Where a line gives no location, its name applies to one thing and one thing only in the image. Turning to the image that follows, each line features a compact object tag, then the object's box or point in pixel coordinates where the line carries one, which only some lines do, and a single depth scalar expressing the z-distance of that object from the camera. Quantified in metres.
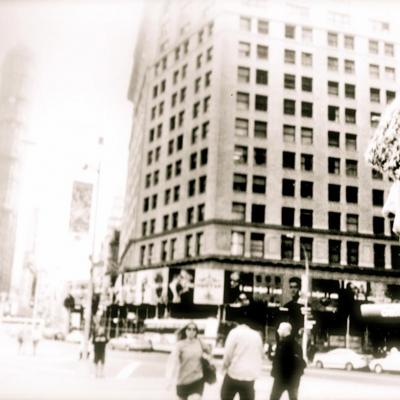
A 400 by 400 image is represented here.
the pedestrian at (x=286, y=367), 6.94
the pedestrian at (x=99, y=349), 10.80
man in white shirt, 5.96
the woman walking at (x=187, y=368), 6.04
